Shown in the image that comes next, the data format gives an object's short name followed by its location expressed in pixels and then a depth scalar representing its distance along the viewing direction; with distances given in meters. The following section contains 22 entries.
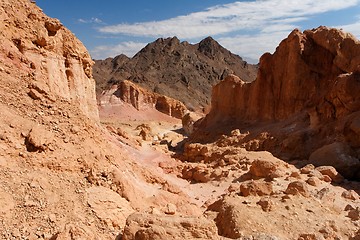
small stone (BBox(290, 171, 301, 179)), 13.82
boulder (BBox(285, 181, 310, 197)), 10.46
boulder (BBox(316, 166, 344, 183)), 14.04
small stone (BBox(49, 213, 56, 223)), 6.28
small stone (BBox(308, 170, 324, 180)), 13.84
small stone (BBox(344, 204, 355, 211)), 10.07
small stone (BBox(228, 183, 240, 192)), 13.12
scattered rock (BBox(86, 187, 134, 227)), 6.99
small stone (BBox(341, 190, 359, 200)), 11.81
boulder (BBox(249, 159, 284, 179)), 14.46
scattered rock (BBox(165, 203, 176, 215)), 8.15
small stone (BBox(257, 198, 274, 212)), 9.18
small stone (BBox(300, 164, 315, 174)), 14.50
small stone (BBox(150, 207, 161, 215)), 7.52
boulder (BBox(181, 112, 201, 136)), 38.91
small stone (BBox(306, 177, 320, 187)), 12.66
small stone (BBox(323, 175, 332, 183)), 13.78
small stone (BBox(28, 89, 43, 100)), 9.16
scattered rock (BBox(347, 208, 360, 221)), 9.23
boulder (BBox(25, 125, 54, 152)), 7.65
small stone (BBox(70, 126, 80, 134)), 9.22
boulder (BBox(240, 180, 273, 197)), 11.27
